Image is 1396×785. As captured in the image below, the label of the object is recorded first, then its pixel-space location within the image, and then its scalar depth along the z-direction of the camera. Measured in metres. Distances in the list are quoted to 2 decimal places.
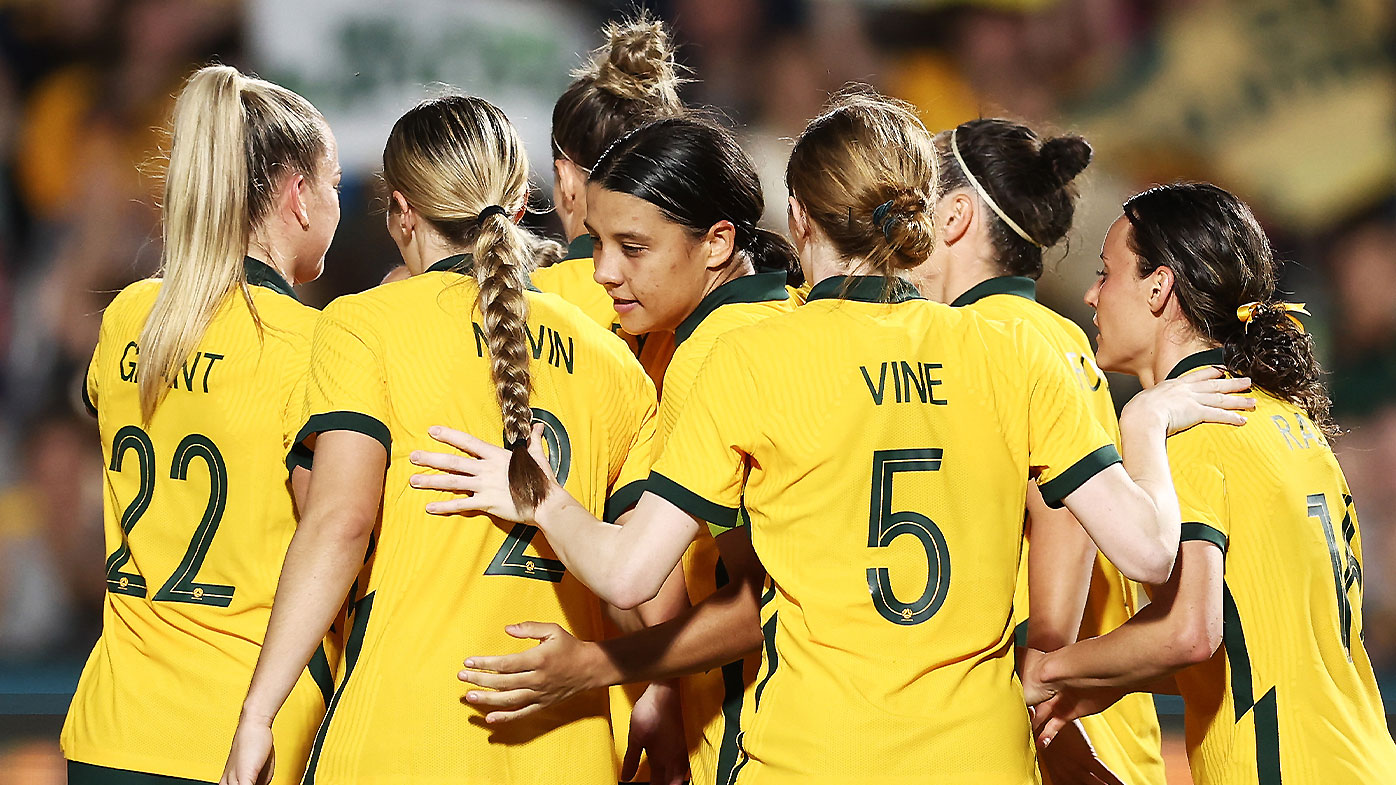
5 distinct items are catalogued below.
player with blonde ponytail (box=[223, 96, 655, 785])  19.63
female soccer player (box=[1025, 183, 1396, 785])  19.85
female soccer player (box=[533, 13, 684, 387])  20.73
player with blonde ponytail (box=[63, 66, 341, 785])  19.96
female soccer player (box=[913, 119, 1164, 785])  20.14
